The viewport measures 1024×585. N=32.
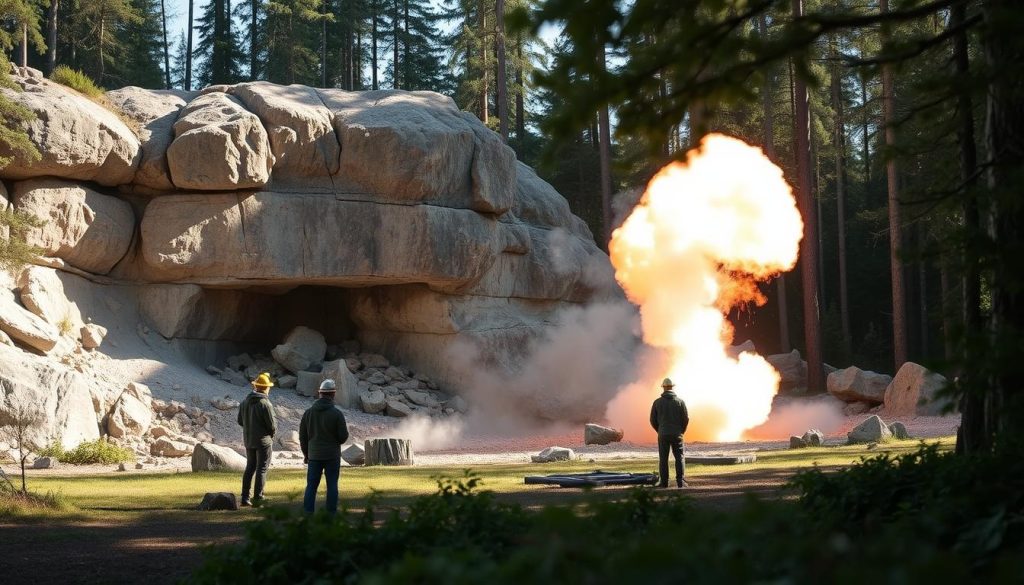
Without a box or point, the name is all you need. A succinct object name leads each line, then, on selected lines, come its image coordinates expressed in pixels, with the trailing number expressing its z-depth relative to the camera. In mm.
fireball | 28594
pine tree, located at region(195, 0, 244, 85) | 52438
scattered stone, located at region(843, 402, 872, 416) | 34375
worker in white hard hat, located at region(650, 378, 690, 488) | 17189
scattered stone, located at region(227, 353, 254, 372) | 32938
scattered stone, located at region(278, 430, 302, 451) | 26016
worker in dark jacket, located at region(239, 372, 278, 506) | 15656
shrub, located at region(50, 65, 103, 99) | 30016
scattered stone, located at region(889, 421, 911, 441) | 24764
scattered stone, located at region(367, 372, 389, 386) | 32844
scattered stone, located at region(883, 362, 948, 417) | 31375
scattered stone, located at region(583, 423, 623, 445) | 28250
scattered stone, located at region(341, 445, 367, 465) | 23344
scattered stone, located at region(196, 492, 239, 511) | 15078
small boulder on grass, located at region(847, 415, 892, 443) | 24391
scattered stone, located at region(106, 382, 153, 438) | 24609
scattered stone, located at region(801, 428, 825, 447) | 24703
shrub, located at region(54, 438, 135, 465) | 22047
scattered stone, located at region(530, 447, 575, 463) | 23281
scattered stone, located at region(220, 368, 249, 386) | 31000
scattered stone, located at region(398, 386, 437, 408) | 32031
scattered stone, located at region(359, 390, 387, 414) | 30406
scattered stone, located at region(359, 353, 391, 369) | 34531
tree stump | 22828
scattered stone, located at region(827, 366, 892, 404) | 34250
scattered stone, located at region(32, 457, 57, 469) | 21125
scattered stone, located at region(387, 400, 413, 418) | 30406
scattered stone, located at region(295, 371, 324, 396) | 30875
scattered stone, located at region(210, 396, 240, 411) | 27625
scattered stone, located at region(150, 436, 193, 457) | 24219
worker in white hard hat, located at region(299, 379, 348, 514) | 13867
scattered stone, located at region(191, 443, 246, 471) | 21125
